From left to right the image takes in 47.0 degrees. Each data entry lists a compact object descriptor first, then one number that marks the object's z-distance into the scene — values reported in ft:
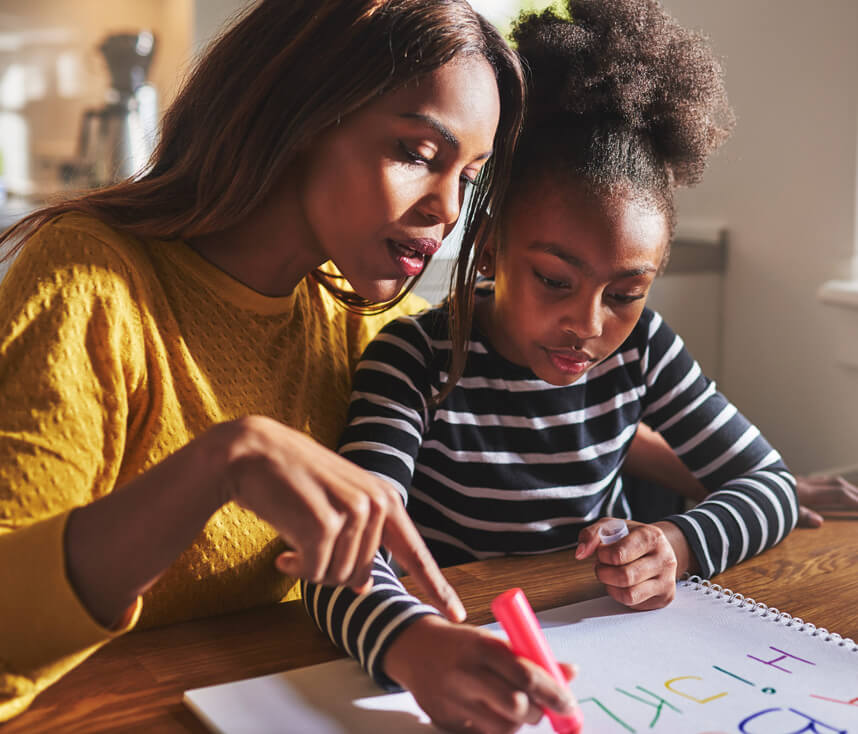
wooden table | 2.10
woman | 1.87
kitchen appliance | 11.05
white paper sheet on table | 2.05
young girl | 2.96
